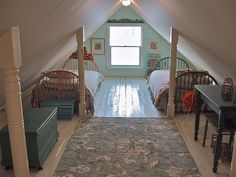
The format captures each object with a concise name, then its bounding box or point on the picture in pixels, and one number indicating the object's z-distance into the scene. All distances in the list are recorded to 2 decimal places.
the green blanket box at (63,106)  3.43
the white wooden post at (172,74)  3.27
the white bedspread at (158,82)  3.84
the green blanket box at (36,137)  2.16
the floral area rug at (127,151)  2.26
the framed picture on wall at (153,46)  5.94
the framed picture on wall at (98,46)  5.99
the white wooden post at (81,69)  3.28
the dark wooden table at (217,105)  2.02
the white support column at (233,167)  1.87
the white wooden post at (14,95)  1.47
